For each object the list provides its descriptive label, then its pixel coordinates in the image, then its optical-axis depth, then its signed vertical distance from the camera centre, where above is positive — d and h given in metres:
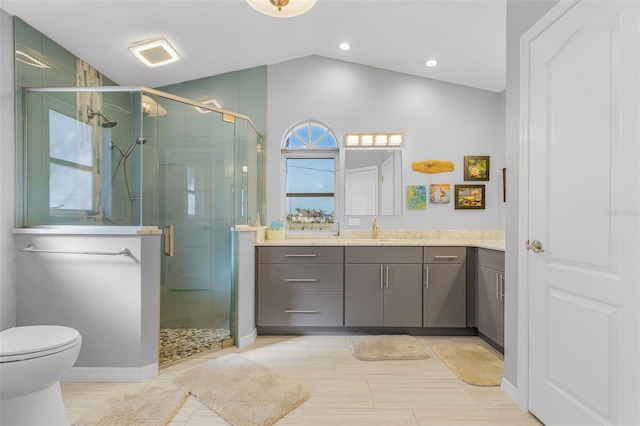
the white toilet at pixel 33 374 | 1.43 -0.77
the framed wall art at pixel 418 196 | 3.47 +0.17
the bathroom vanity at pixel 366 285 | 2.93 -0.68
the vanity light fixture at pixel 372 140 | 3.50 +0.80
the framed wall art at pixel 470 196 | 3.46 +0.17
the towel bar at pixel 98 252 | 2.09 -0.27
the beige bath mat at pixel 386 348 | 2.49 -1.14
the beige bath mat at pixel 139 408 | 1.67 -1.11
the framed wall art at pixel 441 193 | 3.46 +0.21
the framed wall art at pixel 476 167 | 3.45 +0.49
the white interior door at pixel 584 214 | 1.25 -0.01
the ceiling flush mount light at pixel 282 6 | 1.78 +1.17
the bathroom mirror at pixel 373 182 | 3.50 +0.33
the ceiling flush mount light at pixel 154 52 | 2.75 +1.45
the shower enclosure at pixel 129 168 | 2.22 +0.32
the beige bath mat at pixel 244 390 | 1.74 -1.12
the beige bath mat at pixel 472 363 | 2.14 -1.13
